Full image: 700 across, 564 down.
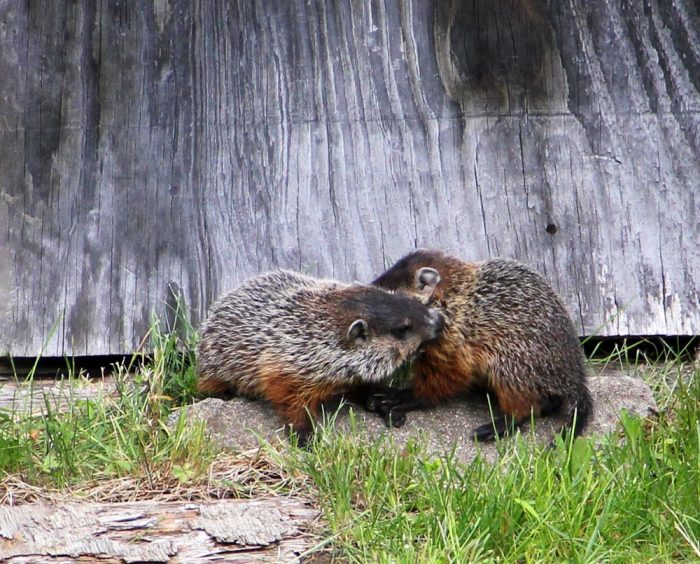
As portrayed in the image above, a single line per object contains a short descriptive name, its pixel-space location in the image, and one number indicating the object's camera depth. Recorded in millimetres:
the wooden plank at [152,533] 9875
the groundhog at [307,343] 13000
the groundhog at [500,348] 12859
